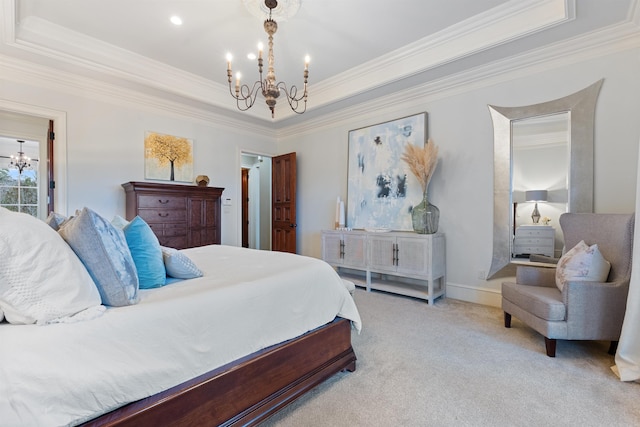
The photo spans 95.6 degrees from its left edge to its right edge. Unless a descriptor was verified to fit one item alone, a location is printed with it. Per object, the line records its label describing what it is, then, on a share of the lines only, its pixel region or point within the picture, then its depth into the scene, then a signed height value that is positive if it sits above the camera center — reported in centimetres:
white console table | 337 -62
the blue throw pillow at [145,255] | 144 -23
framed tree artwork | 403 +76
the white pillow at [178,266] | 160 -32
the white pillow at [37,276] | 94 -23
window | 455 +48
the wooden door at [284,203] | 518 +13
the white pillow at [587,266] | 217 -43
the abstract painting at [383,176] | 389 +48
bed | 87 -55
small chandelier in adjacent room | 469 +78
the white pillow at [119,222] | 174 -8
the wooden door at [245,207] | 704 +7
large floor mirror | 279 +42
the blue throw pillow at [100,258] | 114 -19
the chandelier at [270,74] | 225 +108
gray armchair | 207 -67
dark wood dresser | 356 -2
